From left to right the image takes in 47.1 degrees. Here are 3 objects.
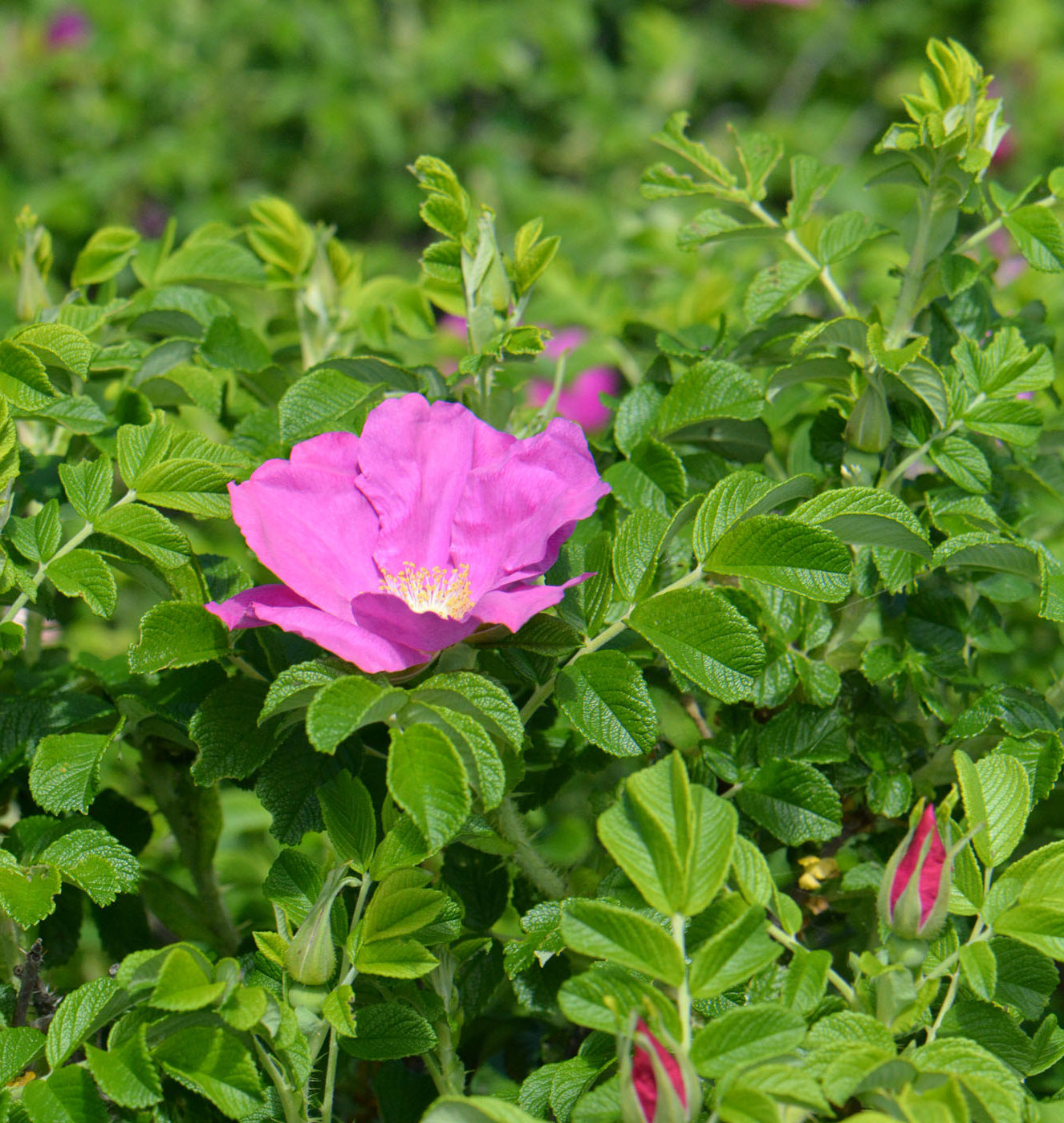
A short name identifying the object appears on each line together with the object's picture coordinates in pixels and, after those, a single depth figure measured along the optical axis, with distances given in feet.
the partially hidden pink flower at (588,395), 7.84
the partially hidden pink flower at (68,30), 11.03
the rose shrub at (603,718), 2.36
